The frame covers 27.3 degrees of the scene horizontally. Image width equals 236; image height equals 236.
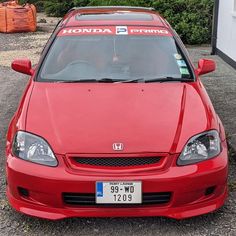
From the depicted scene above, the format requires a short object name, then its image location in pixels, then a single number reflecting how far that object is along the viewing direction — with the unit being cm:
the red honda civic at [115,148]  346
